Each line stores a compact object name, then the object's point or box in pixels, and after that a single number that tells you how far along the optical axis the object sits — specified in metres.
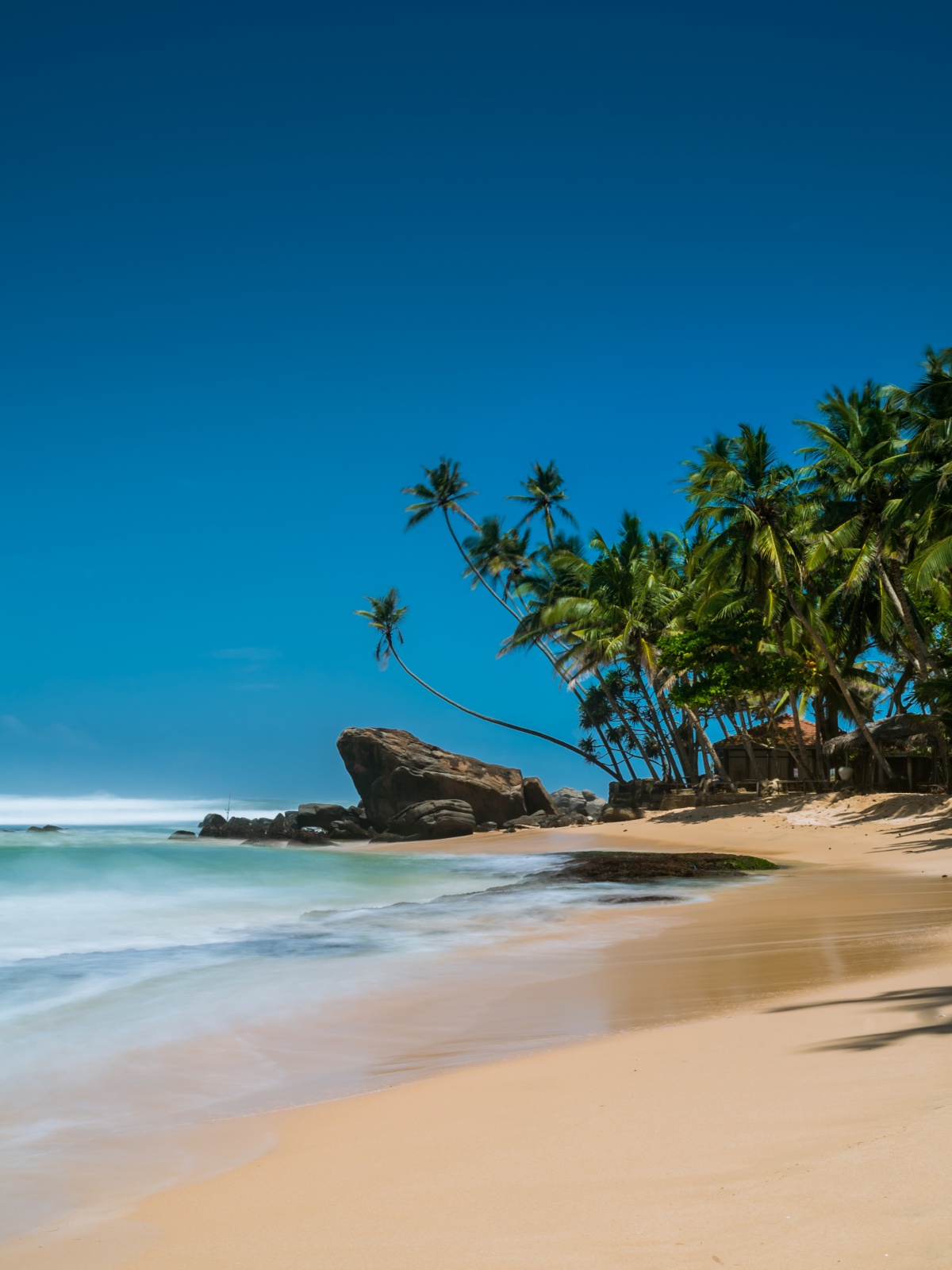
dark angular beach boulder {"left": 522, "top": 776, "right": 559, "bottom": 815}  38.44
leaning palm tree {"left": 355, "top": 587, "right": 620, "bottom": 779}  48.56
